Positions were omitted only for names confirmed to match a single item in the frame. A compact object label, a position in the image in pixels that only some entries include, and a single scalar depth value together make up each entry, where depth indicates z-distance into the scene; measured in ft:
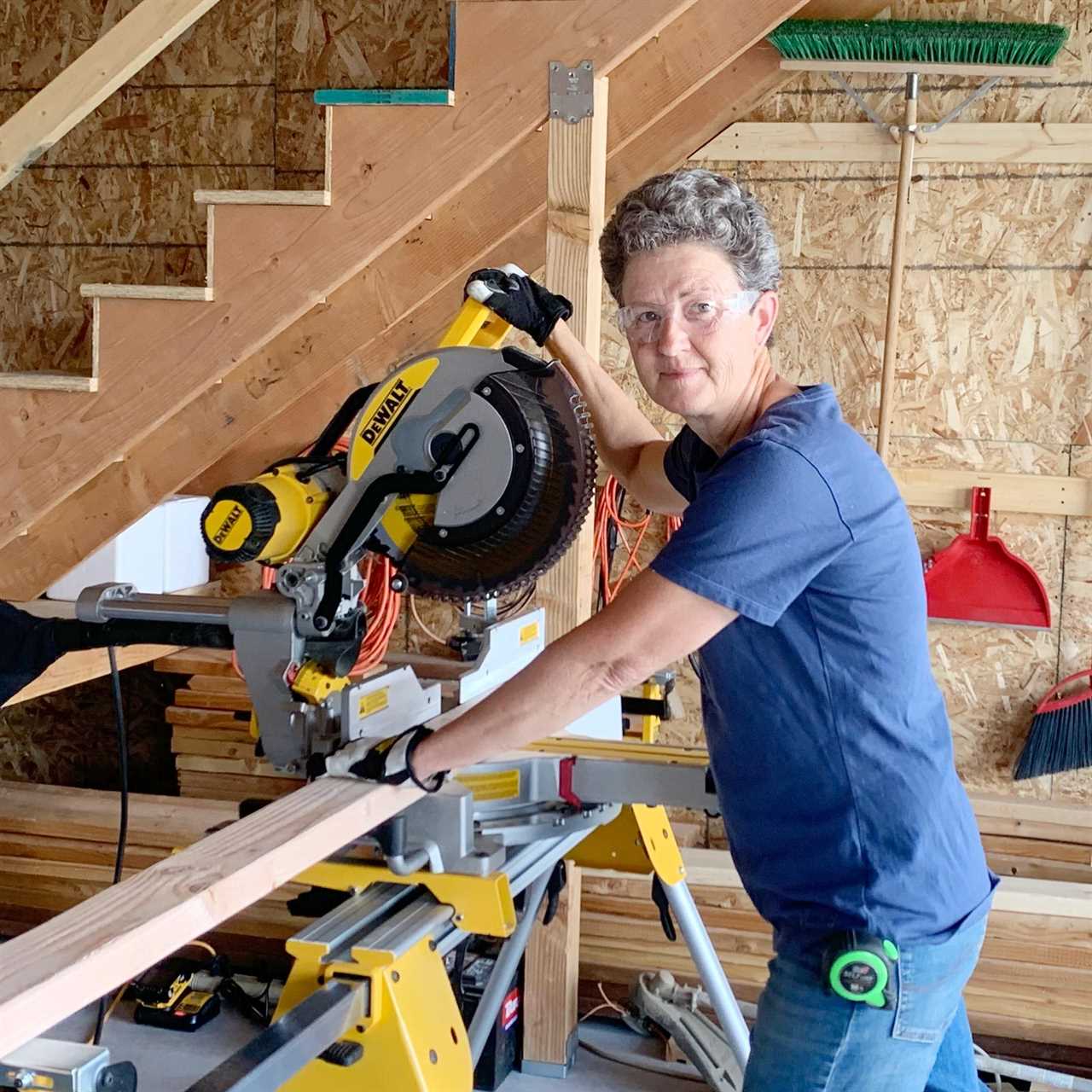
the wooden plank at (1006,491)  13.29
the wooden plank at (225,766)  14.14
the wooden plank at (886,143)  13.05
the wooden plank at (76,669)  9.83
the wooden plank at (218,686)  13.94
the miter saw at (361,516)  5.90
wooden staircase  9.13
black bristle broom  13.23
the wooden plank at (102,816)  12.44
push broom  12.07
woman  4.94
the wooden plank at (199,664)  13.97
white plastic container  12.45
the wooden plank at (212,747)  14.21
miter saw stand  5.04
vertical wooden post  9.19
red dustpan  13.41
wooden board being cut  3.74
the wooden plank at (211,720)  14.11
